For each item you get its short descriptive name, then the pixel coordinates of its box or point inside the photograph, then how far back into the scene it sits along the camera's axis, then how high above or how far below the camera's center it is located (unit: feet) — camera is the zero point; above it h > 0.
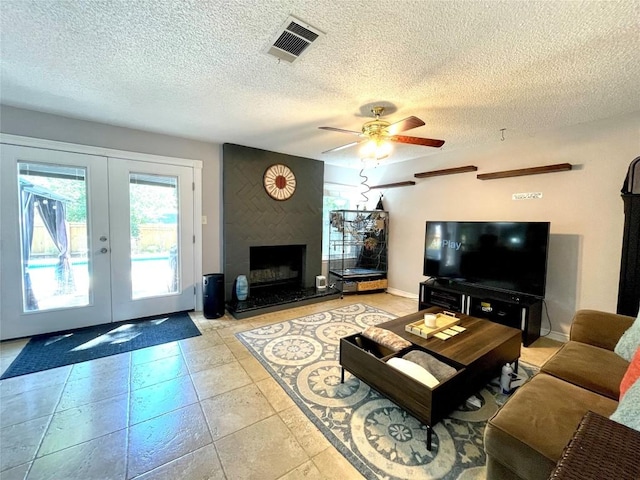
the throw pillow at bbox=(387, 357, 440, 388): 5.17 -2.95
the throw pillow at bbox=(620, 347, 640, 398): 3.88 -2.18
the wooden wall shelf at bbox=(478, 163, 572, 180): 9.57 +2.38
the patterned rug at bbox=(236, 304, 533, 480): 4.63 -4.19
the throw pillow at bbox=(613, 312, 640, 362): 5.23 -2.28
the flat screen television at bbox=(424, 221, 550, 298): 9.57 -1.02
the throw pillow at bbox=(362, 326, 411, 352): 6.34 -2.81
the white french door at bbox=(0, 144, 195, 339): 8.87 -0.64
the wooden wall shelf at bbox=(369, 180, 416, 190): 14.89 +2.65
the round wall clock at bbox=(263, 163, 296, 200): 13.51 +2.39
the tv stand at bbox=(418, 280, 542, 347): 9.37 -3.02
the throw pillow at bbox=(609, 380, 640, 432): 2.76 -1.99
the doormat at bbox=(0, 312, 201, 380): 7.72 -4.11
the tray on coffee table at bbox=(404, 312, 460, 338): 6.90 -2.73
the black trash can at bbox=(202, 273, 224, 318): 11.38 -3.07
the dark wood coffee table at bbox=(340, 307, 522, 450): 4.91 -3.03
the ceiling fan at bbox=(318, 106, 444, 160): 7.61 +2.83
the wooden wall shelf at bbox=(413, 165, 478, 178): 12.23 +2.91
